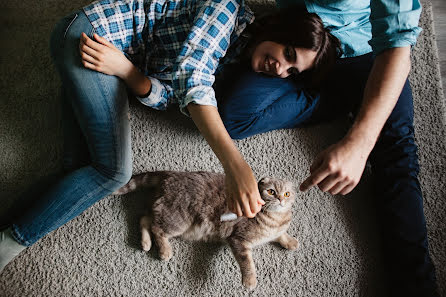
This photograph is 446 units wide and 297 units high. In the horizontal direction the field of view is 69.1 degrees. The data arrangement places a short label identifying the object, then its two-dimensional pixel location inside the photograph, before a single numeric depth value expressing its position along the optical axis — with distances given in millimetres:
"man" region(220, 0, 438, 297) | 1042
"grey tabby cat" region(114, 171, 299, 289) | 1026
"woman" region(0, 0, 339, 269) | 893
